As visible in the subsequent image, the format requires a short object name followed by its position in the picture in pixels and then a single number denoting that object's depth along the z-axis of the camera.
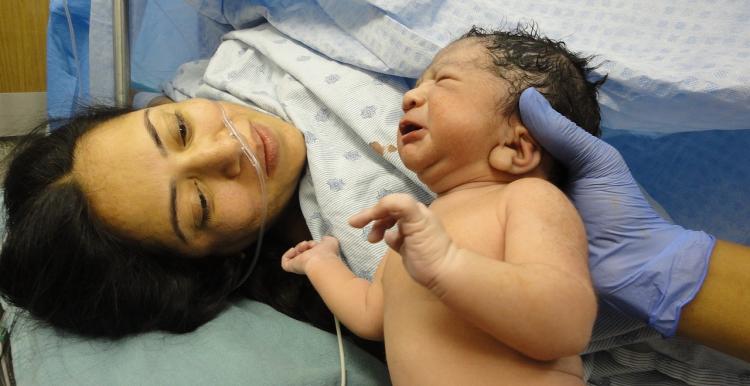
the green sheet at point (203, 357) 0.42
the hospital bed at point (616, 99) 0.41
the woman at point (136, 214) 0.44
